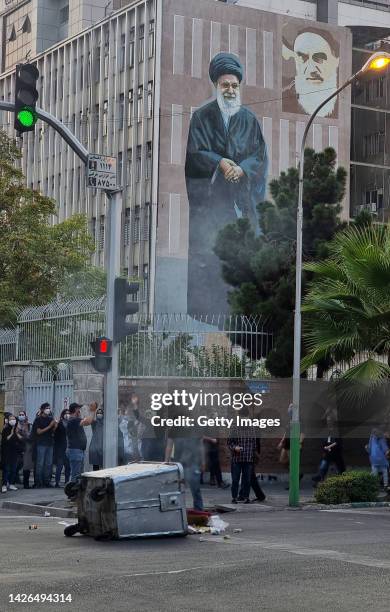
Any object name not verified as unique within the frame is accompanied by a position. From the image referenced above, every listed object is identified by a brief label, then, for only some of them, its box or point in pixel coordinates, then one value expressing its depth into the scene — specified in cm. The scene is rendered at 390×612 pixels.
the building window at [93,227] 7416
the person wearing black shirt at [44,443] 2617
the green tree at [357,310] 2433
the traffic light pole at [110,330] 2027
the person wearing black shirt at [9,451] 2588
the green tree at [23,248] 3869
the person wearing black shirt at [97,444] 2505
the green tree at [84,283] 4500
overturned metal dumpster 1590
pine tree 3019
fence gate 2897
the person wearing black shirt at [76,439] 2520
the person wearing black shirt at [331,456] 2709
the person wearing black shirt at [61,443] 2684
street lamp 2275
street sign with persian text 2084
